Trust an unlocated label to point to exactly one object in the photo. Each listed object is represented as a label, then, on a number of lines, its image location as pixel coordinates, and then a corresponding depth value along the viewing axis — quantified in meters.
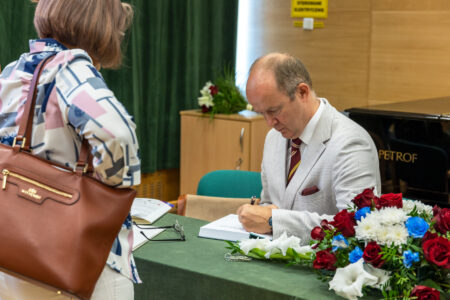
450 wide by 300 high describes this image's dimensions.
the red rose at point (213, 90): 5.25
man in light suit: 2.33
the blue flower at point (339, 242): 1.84
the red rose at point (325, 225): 1.92
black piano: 3.10
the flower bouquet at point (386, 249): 1.69
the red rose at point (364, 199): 1.87
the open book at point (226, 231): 2.33
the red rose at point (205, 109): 5.23
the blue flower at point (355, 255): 1.78
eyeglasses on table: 2.40
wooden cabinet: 5.08
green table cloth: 1.89
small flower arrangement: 5.23
